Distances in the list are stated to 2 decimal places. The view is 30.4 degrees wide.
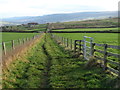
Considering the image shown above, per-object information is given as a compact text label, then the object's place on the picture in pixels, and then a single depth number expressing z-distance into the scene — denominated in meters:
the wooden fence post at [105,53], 10.70
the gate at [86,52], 14.36
